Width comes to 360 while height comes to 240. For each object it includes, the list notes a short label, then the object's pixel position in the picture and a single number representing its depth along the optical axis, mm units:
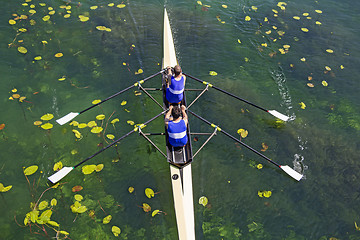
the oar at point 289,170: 6282
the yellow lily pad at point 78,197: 5656
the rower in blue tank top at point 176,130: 5210
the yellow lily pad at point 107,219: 5393
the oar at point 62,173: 5788
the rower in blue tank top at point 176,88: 6227
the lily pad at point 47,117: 6979
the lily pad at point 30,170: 5941
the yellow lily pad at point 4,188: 5676
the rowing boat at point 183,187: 5156
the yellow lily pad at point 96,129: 6797
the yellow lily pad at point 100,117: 7117
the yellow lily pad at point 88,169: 6098
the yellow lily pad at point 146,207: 5574
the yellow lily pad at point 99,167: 6153
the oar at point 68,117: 6768
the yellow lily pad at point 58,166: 6061
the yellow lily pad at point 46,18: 9762
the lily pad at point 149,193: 5773
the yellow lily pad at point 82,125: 6918
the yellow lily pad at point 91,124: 6938
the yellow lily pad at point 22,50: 8570
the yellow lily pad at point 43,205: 5466
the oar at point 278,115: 7299
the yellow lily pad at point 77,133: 6707
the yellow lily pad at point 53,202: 5535
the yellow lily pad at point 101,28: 9688
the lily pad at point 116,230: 5242
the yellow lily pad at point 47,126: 6797
